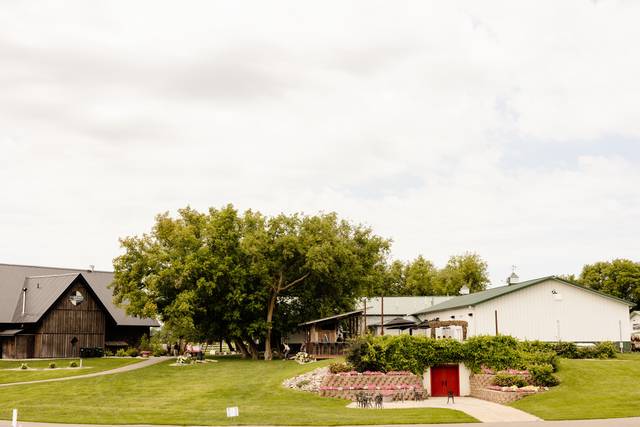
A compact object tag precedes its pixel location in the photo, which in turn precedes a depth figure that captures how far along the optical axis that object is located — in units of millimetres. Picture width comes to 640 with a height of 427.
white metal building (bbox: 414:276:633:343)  51969
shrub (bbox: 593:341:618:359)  45656
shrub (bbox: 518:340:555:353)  43281
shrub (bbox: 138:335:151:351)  72162
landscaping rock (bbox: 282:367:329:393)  40219
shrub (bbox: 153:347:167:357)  69875
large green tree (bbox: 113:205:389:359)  61562
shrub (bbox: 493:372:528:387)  37906
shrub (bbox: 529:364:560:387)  37688
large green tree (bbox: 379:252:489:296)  109719
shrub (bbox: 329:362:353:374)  41156
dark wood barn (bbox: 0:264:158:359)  65188
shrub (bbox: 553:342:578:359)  46031
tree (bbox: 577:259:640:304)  103562
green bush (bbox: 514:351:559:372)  40188
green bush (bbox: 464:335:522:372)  42812
